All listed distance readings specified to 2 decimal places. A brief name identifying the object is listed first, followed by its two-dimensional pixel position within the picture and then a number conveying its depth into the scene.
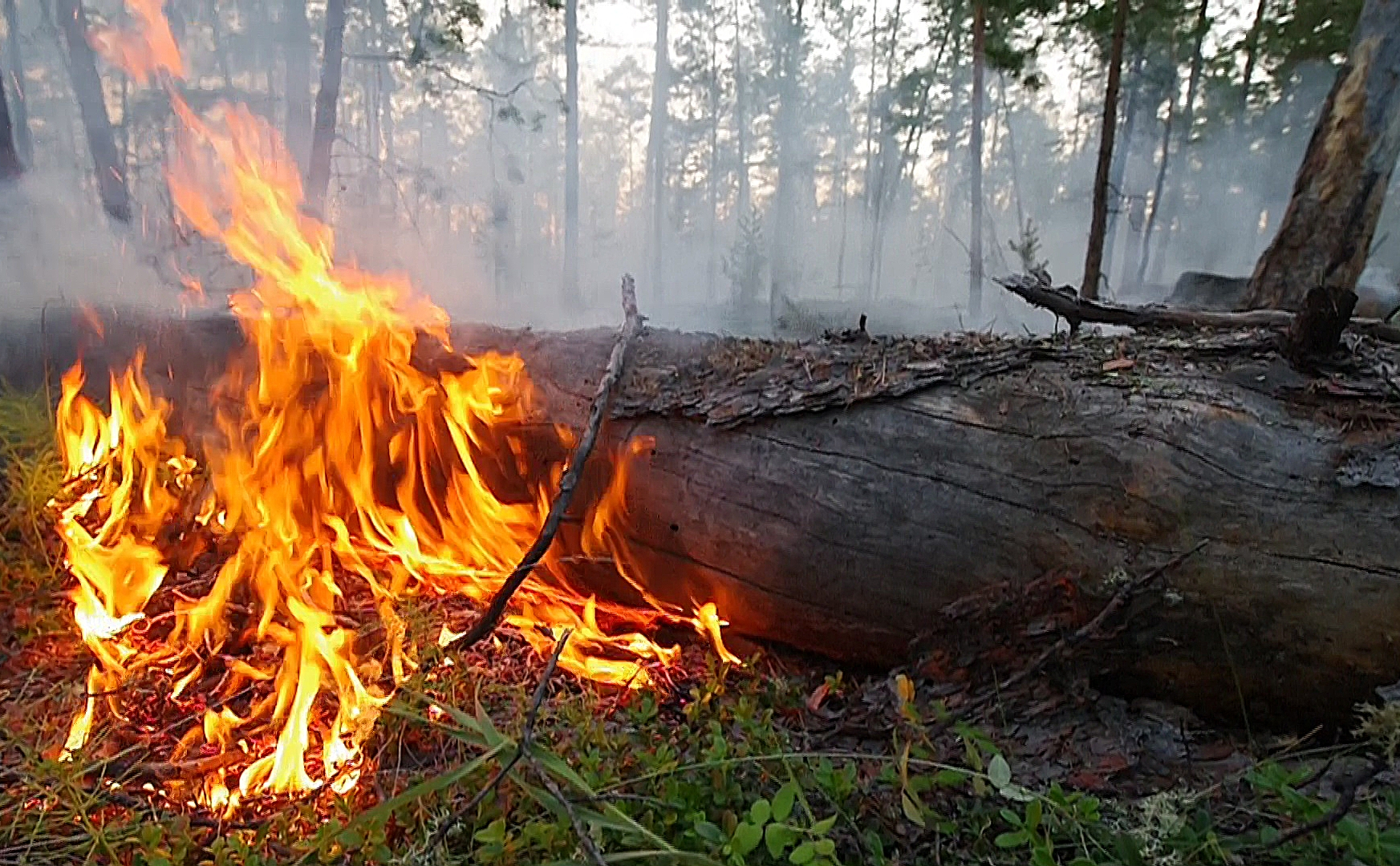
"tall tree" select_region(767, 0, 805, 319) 15.83
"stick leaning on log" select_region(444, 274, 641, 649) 2.35
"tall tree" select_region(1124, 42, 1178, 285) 13.23
